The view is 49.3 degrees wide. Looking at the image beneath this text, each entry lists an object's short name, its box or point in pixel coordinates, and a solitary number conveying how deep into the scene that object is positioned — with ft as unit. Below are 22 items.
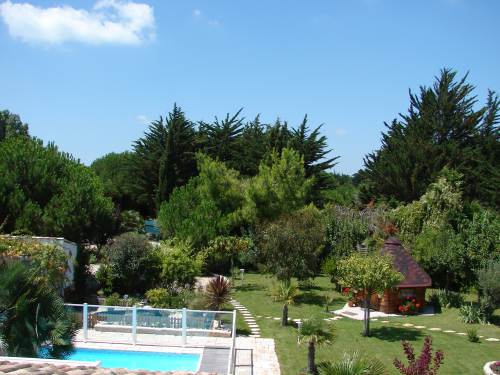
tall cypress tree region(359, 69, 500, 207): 124.36
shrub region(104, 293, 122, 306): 69.62
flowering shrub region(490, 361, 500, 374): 50.90
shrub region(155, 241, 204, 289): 77.97
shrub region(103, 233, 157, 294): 77.05
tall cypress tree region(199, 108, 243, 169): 152.87
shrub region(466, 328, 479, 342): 63.26
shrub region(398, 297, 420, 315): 78.64
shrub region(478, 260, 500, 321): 71.72
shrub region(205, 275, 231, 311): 65.31
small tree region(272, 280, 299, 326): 66.18
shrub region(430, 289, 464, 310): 84.02
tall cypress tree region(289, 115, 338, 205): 142.00
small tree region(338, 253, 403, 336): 65.26
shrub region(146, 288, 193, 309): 68.64
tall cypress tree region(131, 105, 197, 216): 147.43
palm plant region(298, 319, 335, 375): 49.11
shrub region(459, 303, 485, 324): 73.56
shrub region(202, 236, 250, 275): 101.86
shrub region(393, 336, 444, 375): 29.37
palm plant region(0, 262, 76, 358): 31.42
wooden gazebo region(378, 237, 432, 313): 80.02
